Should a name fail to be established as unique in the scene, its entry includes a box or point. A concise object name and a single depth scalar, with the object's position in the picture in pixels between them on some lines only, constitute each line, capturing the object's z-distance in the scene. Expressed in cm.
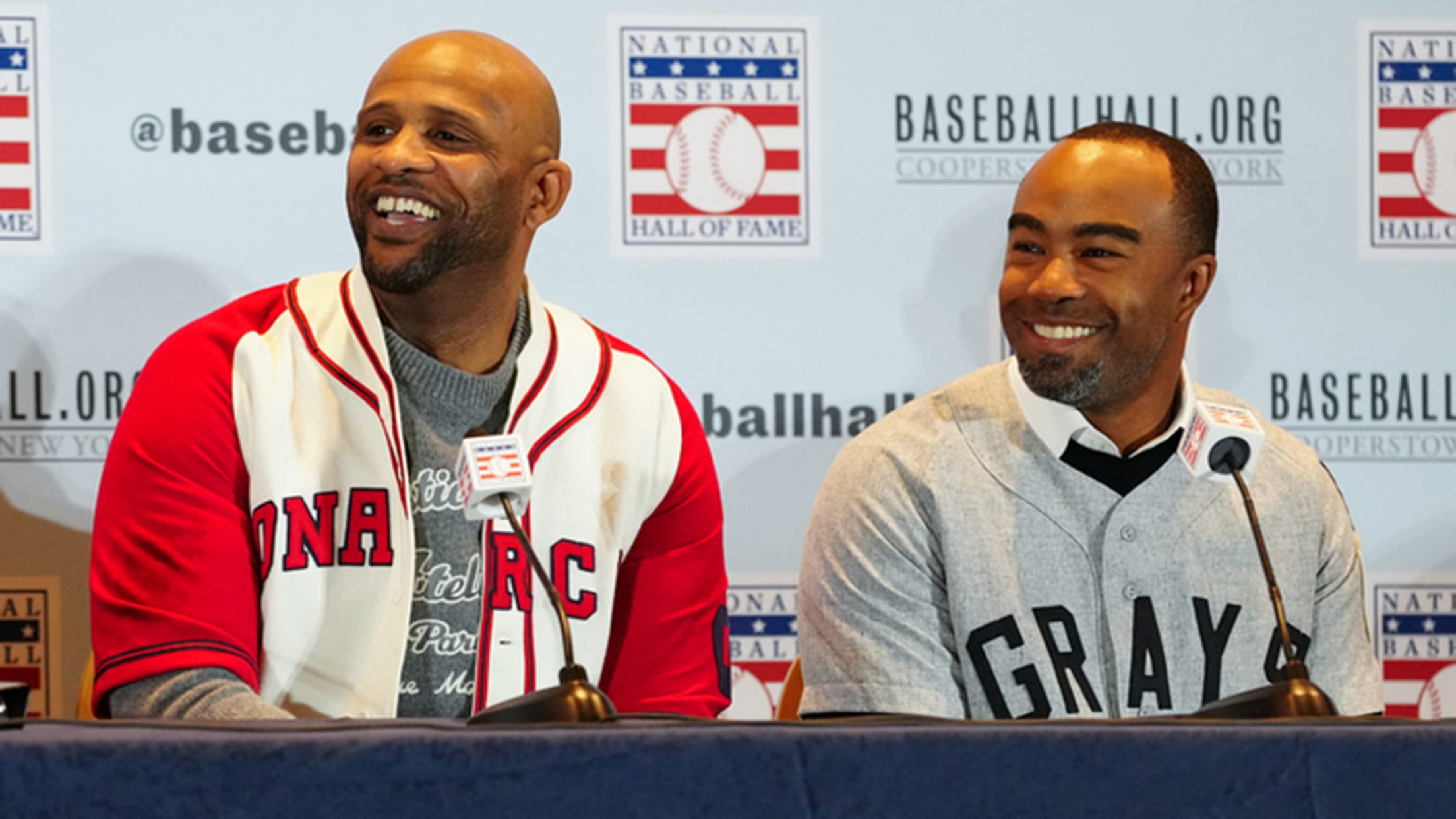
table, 660
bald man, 716
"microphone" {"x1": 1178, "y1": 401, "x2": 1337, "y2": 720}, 700
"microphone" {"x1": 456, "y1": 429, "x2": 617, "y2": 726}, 689
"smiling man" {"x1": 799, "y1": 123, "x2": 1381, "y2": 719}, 723
